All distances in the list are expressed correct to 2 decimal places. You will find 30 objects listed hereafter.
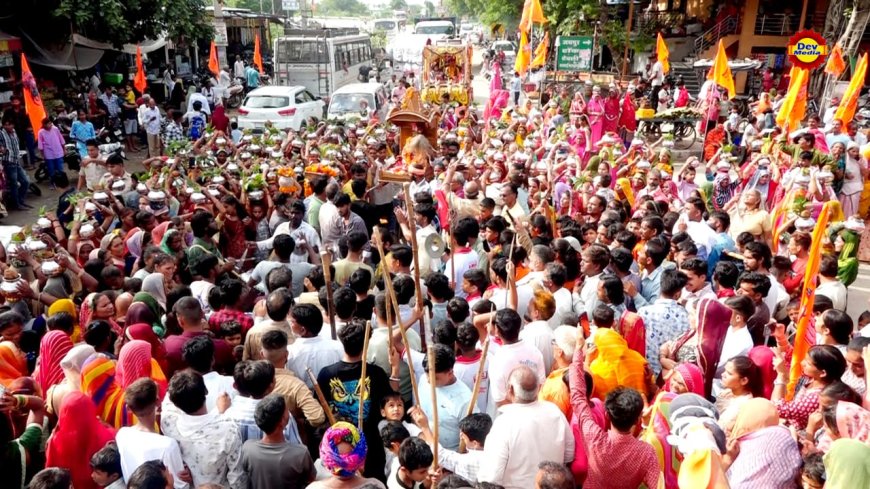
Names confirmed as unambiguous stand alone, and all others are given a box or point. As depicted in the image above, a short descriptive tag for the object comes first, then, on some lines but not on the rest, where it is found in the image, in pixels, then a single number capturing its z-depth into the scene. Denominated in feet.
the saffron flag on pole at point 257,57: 71.89
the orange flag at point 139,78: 51.92
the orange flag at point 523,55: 54.87
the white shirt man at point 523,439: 10.46
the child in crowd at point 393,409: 11.92
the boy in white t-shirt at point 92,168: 27.78
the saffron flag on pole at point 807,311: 13.70
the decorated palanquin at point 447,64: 65.80
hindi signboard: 55.52
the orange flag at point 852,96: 32.58
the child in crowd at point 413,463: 10.11
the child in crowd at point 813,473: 9.55
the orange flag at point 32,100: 31.91
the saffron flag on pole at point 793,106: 33.81
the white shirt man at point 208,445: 10.81
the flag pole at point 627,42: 71.75
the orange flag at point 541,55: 61.04
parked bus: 68.08
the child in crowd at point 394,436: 10.97
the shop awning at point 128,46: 53.79
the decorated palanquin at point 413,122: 38.42
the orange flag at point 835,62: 44.04
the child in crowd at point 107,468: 10.38
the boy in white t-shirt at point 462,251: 19.08
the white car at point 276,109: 51.13
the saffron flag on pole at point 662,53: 55.88
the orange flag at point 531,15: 51.83
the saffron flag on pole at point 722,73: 43.96
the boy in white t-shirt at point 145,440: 10.39
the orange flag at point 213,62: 62.39
